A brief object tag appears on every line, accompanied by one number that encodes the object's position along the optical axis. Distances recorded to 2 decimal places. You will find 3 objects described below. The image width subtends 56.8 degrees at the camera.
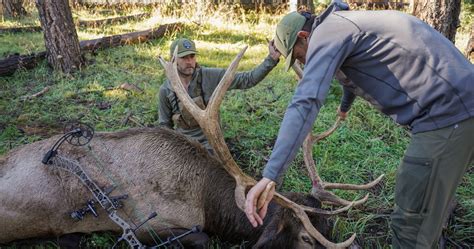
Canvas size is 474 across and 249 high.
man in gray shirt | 2.39
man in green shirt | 4.92
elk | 3.87
